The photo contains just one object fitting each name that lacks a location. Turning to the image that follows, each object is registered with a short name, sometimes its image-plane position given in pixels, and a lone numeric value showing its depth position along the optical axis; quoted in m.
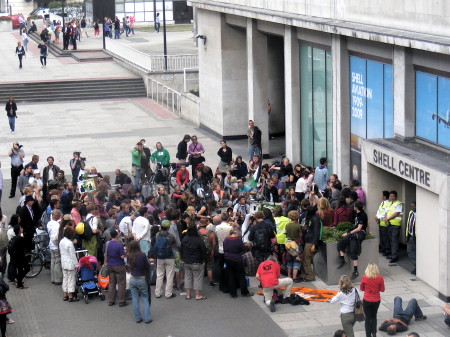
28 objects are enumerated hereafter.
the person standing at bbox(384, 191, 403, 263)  20.66
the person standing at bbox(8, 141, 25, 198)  28.19
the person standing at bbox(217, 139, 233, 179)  28.44
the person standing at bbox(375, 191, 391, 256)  20.85
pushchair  19.11
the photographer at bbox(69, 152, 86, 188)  27.09
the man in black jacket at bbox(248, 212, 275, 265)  19.53
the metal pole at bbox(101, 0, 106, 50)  79.69
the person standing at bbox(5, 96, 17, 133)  38.09
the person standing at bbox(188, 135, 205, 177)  28.55
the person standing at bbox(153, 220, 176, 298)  18.86
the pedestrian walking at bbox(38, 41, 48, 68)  55.97
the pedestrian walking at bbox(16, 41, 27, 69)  55.84
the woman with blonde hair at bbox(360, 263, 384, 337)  16.09
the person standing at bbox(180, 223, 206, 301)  18.66
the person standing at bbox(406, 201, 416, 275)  19.84
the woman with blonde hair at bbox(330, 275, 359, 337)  15.86
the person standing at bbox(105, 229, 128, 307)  18.30
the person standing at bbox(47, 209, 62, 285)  19.83
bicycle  20.95
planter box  19.61
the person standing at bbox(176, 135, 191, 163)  29.09
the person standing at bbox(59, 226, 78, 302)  18.97
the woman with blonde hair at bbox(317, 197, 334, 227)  20.66
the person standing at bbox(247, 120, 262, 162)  30.05
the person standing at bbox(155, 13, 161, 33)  76.19
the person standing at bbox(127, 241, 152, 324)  17.52
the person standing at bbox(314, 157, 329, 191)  24.45
